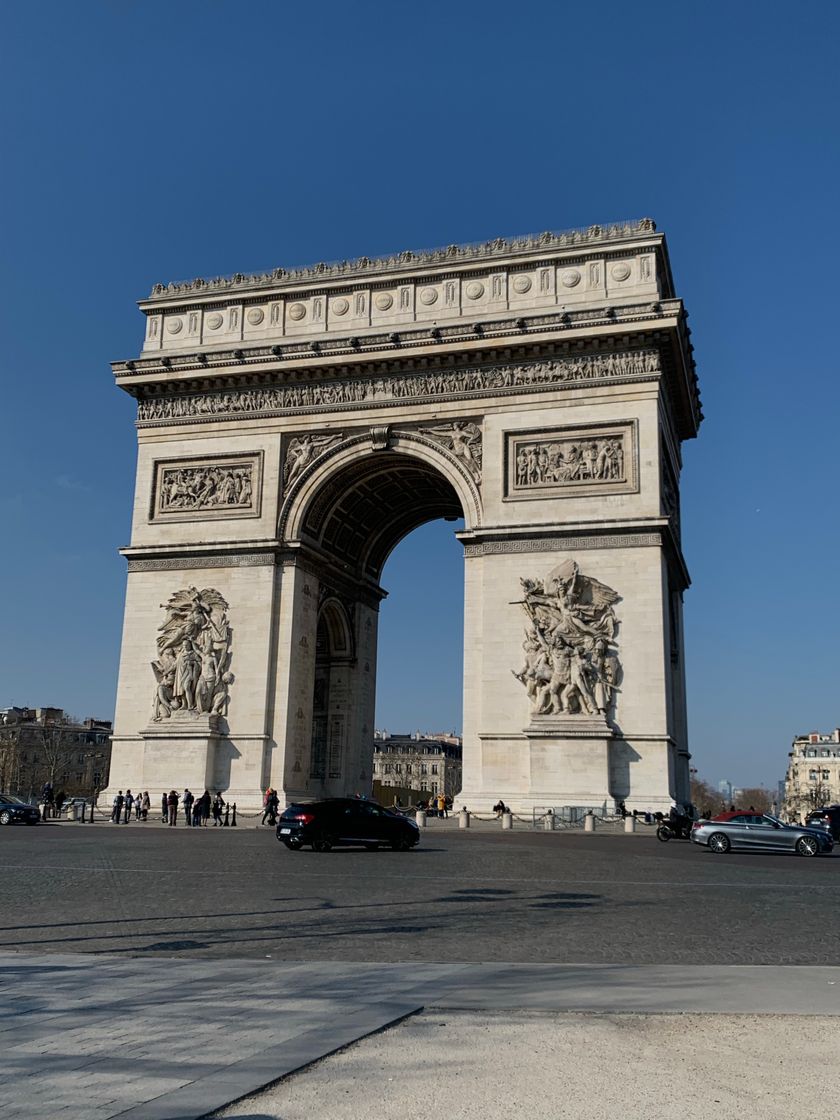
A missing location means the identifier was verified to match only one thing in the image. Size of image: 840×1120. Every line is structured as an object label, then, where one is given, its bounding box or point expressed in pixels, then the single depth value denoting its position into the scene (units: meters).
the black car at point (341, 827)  21.70
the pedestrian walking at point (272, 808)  30.58
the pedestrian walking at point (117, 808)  31.86
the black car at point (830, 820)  33.56
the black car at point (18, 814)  33.75
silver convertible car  23.92
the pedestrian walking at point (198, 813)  30.12
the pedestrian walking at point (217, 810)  30.36
